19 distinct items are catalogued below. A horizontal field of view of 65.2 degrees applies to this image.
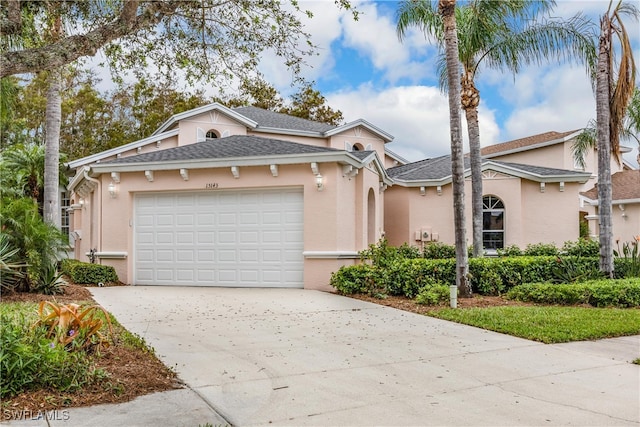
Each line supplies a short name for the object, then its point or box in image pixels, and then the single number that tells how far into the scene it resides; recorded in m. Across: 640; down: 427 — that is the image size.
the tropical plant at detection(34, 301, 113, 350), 4.98
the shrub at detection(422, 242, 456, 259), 15.23
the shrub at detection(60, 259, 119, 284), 12.70
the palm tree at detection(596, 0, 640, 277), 11.38
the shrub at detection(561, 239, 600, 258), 14.30
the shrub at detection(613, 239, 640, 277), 11.34
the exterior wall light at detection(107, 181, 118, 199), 13.29
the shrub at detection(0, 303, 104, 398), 4.16
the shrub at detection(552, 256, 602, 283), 11.27
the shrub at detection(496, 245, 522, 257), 15.27
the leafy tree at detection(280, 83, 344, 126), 33.25
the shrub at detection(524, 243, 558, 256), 14.99
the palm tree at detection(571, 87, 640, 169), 22.60
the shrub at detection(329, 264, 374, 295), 11.02
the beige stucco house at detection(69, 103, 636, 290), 12.00
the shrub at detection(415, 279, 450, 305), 9.78
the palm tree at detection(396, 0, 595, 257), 13.12
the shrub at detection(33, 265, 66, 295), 10.32
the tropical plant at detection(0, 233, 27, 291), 9.35
